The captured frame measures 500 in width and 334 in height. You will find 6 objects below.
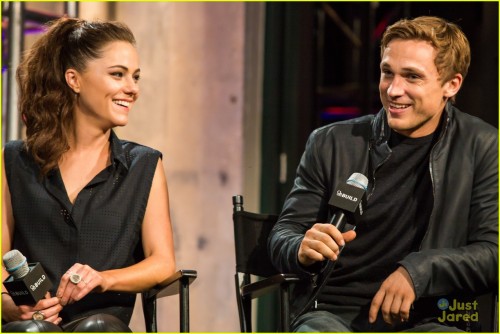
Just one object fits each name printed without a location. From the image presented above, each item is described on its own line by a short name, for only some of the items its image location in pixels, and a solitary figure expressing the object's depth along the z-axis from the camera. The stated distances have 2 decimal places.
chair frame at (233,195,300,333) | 5.63
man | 5.73
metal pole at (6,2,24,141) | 8.13
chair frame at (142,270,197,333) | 5.71
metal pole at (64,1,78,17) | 8.62
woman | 6.11
